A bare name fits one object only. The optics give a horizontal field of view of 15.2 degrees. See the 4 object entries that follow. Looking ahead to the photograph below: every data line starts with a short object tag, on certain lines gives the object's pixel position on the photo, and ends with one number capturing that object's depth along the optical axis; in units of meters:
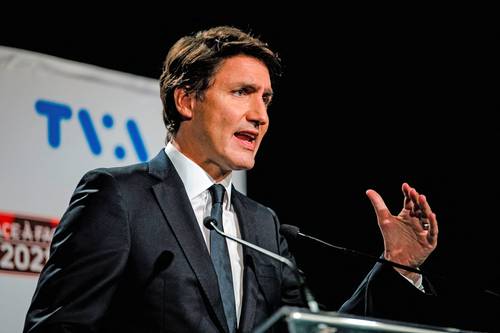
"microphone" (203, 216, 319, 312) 2.37
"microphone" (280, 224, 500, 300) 2.60
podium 2.29
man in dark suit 2.61
